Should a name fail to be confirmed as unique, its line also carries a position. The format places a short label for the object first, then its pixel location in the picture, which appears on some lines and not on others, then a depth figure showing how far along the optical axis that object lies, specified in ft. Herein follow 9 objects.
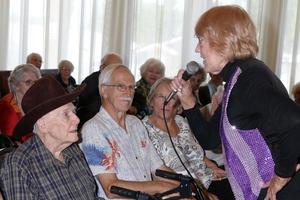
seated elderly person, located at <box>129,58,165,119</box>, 13.11
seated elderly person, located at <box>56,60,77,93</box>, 16.97
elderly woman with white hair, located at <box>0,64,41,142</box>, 9.29
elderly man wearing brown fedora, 5.16
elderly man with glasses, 6.88
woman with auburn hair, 4.63
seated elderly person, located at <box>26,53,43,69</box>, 16.88
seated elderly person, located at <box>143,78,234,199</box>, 8.62
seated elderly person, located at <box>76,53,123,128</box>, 11.93
